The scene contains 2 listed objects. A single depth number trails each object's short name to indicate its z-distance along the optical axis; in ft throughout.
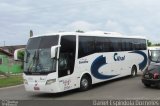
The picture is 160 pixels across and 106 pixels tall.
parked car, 47.55
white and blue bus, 43.33
